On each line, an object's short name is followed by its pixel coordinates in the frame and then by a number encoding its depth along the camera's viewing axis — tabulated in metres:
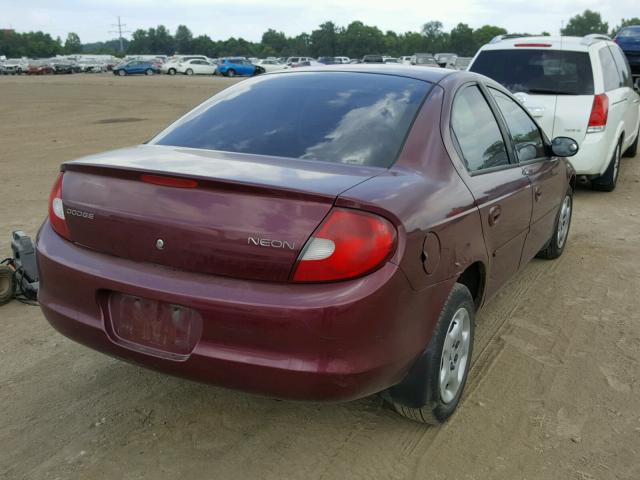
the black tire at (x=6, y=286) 4.42
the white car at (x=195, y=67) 58.28
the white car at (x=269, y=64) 58.33
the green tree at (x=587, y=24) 151.38
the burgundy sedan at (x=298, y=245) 2.40
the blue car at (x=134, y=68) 57.34
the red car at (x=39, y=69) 65.25
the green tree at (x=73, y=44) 166.00
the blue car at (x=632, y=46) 20.00
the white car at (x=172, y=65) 59.12
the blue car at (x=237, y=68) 53.97
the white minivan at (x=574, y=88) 7.64
